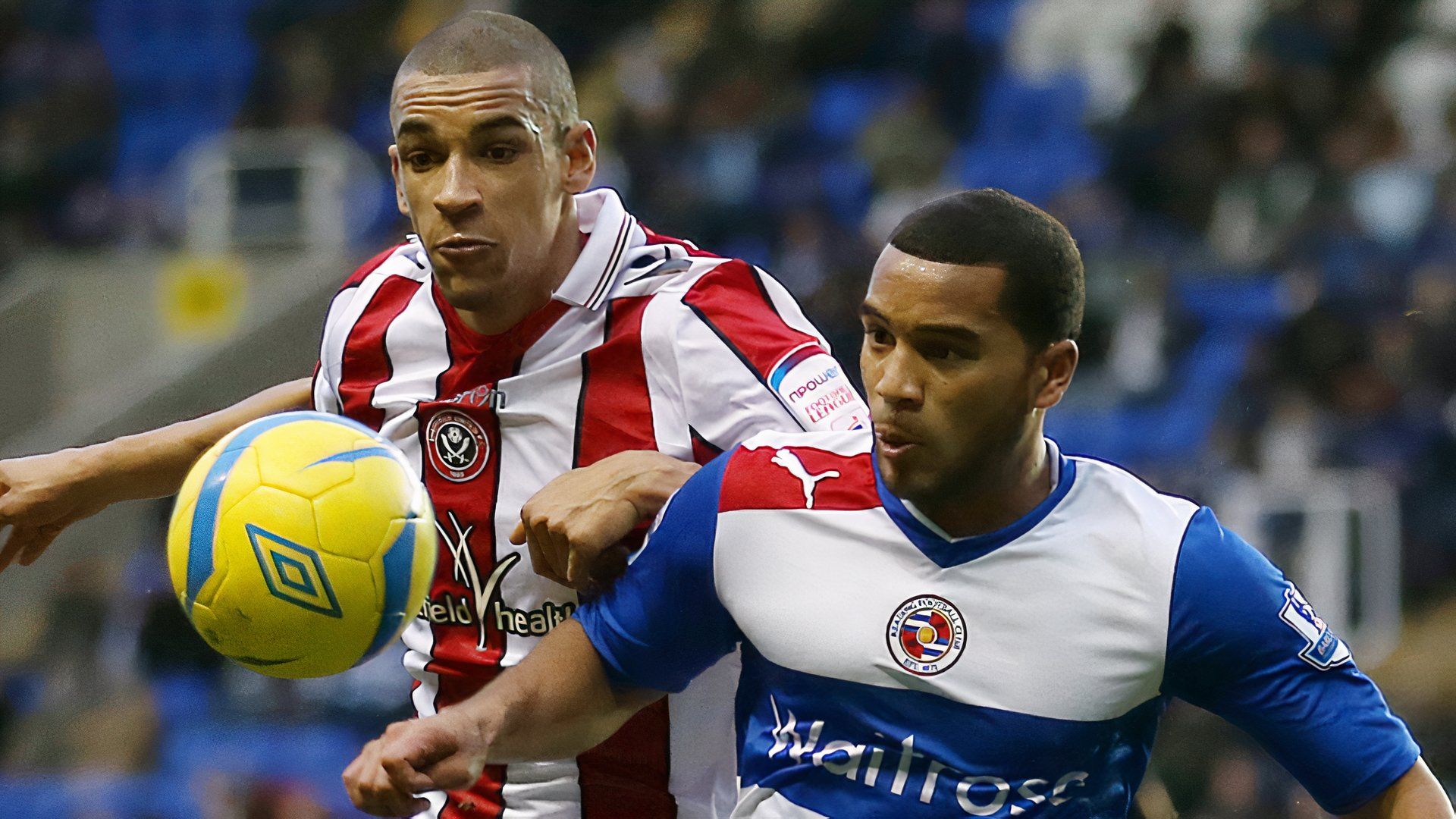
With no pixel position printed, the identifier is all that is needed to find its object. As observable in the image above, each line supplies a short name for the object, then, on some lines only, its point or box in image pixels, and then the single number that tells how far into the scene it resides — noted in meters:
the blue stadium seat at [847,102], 18.36
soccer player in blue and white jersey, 4.67
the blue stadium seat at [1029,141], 17.64
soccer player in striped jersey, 5.71
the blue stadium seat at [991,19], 19.32
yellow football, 4.87
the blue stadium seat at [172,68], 22.19
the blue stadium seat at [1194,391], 14.37
